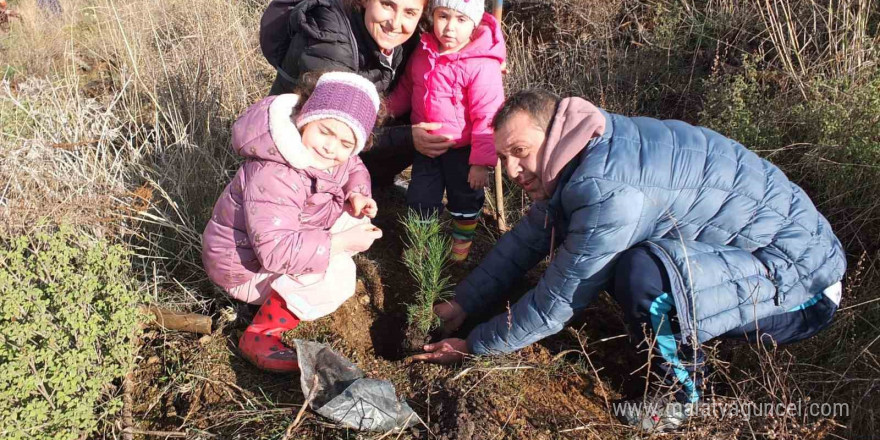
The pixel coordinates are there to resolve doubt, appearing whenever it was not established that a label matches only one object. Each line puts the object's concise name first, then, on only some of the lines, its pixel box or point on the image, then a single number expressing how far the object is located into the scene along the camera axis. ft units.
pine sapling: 8.73
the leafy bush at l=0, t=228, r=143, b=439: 6.57
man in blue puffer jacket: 6.98
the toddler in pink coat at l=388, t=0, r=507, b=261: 9.18
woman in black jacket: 8.97
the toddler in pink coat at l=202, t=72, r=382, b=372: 7.57
